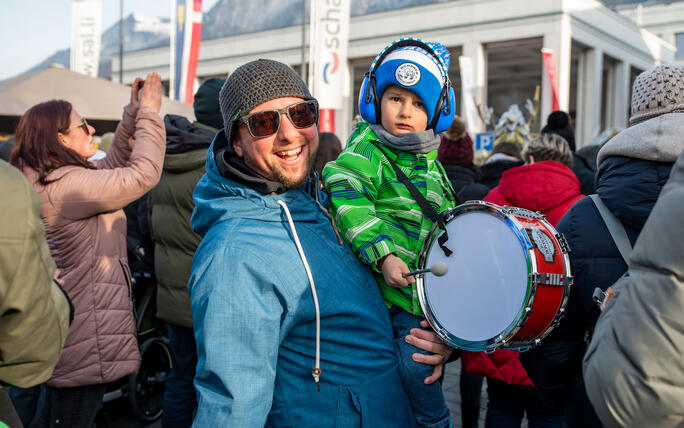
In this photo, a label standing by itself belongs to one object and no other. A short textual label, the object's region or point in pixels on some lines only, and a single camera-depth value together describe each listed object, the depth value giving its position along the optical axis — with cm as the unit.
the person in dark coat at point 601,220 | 198
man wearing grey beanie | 156
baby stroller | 464
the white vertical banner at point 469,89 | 2088
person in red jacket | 331
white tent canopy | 699
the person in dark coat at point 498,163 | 504
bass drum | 183
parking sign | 1513
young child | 193
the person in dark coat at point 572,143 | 506
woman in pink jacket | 315
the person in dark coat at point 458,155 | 486
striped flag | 1216
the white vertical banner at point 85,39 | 1523
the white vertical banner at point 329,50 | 1065
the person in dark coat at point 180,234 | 367
